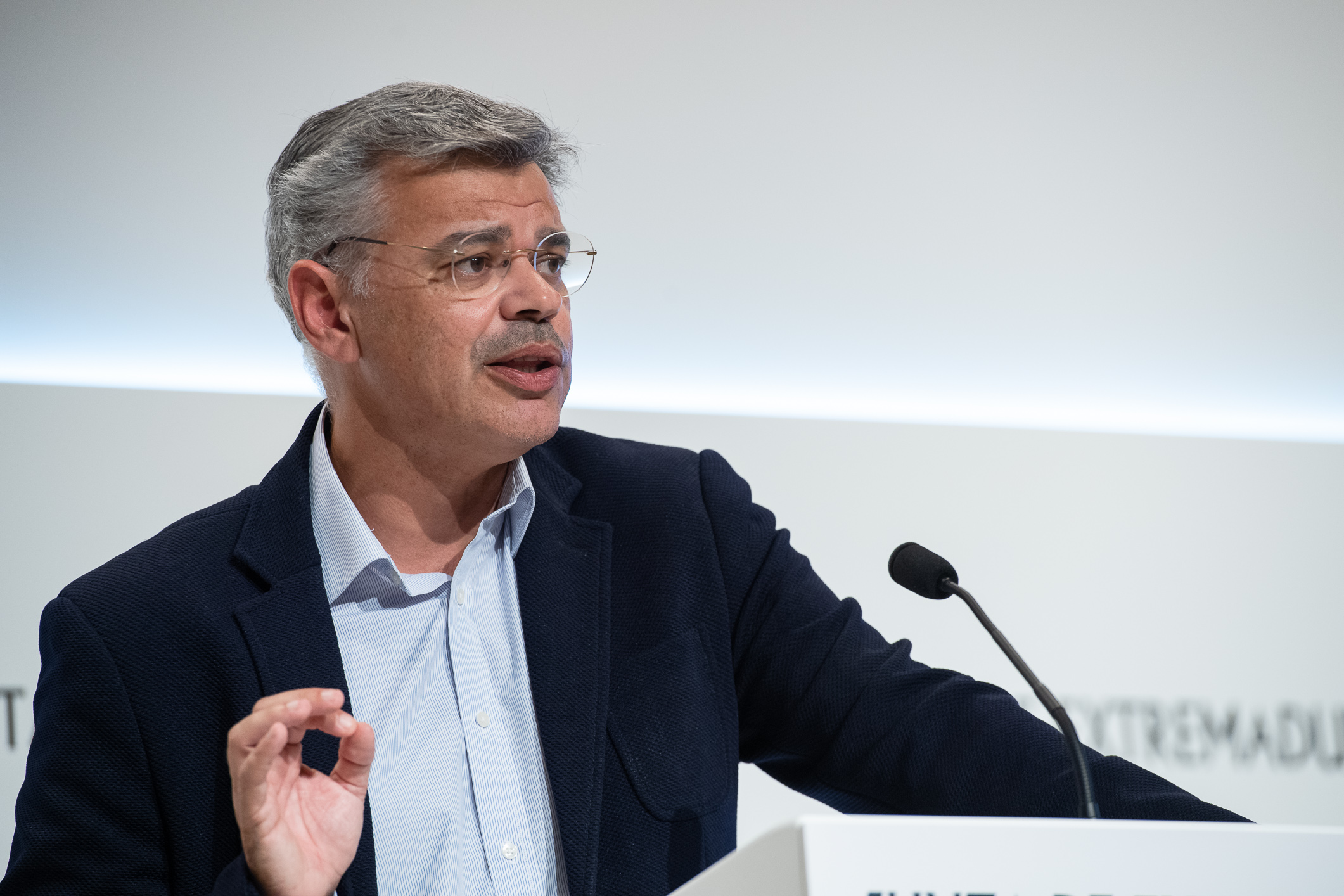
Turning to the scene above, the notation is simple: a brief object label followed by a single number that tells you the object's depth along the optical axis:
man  4.55
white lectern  4.25
